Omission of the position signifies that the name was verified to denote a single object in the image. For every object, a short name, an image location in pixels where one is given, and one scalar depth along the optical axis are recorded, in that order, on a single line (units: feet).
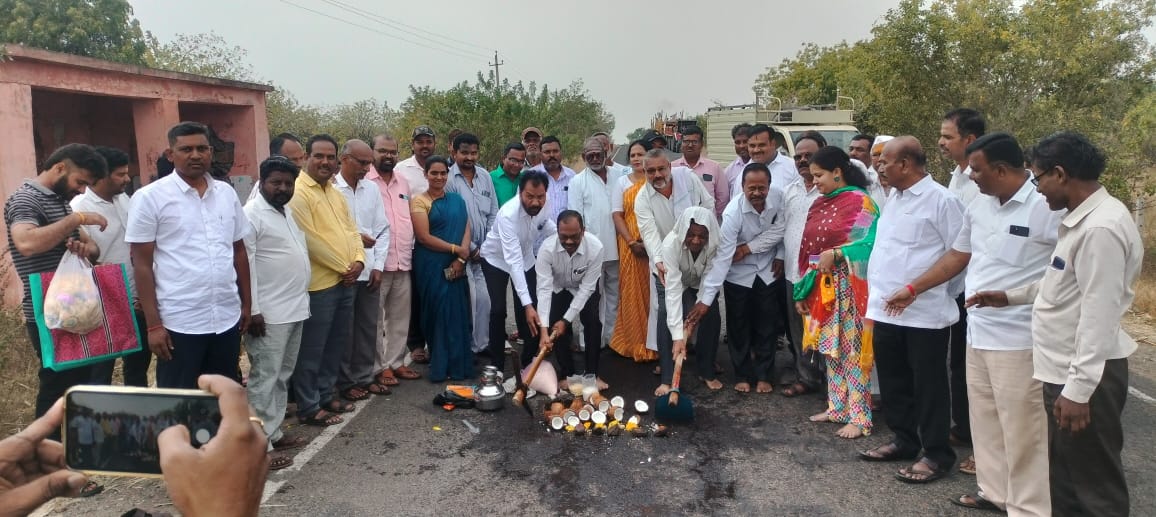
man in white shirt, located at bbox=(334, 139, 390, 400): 17.47
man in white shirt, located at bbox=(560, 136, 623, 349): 20.31
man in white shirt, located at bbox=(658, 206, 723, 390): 16.58
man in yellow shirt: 15.62
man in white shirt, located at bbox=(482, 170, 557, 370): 17.99
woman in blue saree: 18.88
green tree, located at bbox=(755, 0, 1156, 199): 32.48
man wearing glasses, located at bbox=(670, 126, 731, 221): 22.24
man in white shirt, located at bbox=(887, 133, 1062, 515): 10.60
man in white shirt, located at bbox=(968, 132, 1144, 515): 8.61
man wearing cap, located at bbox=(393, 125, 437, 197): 20.86
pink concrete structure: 28.60
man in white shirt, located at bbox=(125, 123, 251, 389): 12.13
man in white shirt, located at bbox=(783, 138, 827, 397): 17.46
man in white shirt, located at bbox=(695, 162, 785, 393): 17.44
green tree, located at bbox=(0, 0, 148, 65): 76.18
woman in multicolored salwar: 15.03
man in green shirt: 22.48
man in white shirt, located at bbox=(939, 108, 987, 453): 14.26
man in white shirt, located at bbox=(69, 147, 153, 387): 13.42
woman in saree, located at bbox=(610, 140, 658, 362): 19.71
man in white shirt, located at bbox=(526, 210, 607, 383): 17.02
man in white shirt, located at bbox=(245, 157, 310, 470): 14.03
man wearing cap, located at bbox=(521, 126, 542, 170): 25.90
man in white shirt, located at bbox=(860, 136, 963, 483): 12.64
